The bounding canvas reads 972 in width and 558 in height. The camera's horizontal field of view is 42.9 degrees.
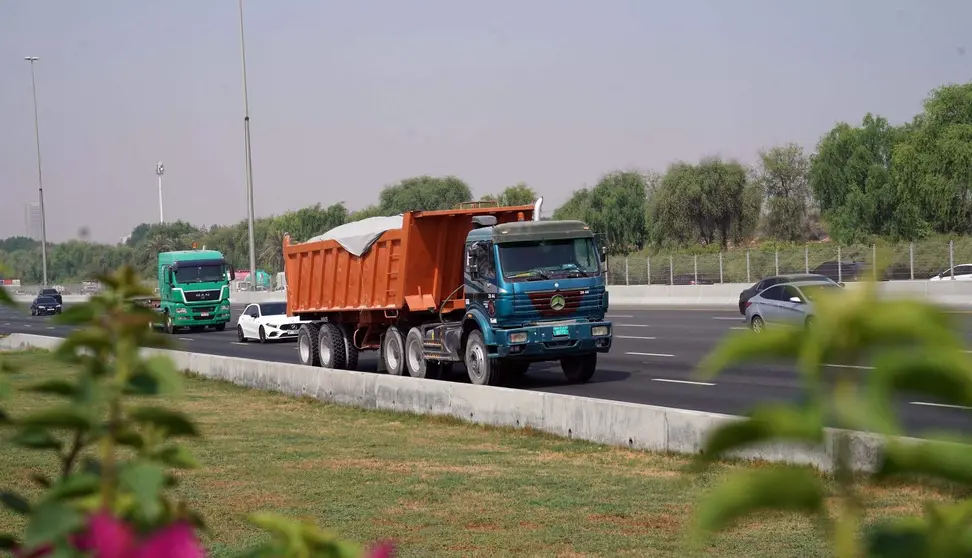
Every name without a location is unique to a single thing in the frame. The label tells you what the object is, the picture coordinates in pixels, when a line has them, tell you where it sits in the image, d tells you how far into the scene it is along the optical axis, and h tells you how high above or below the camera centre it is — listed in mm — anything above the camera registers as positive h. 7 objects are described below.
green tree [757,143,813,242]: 94188 +4860
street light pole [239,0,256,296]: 52156 +4156
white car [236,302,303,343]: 39219 -1945
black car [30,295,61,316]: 69625 -1763
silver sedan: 27575 -1388
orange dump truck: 21125 -710
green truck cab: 43938 -680
